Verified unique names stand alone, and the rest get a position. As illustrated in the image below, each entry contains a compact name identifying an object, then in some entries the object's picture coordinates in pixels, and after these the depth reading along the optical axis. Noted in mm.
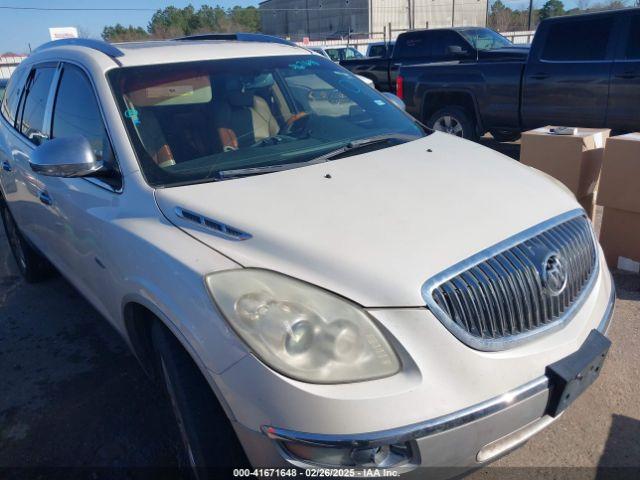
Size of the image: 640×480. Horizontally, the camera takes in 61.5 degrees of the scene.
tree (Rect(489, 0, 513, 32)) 57694
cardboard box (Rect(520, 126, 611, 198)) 4301
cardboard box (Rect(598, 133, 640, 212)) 3834
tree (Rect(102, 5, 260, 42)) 69688
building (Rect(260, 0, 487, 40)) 63906
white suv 1618
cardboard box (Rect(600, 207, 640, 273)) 3975
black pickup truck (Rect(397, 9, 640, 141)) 6191
